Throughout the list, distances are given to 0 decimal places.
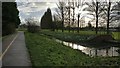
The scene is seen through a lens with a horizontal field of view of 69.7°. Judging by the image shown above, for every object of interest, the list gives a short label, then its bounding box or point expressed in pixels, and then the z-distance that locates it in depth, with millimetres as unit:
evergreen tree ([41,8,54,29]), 38374
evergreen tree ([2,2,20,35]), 13727
